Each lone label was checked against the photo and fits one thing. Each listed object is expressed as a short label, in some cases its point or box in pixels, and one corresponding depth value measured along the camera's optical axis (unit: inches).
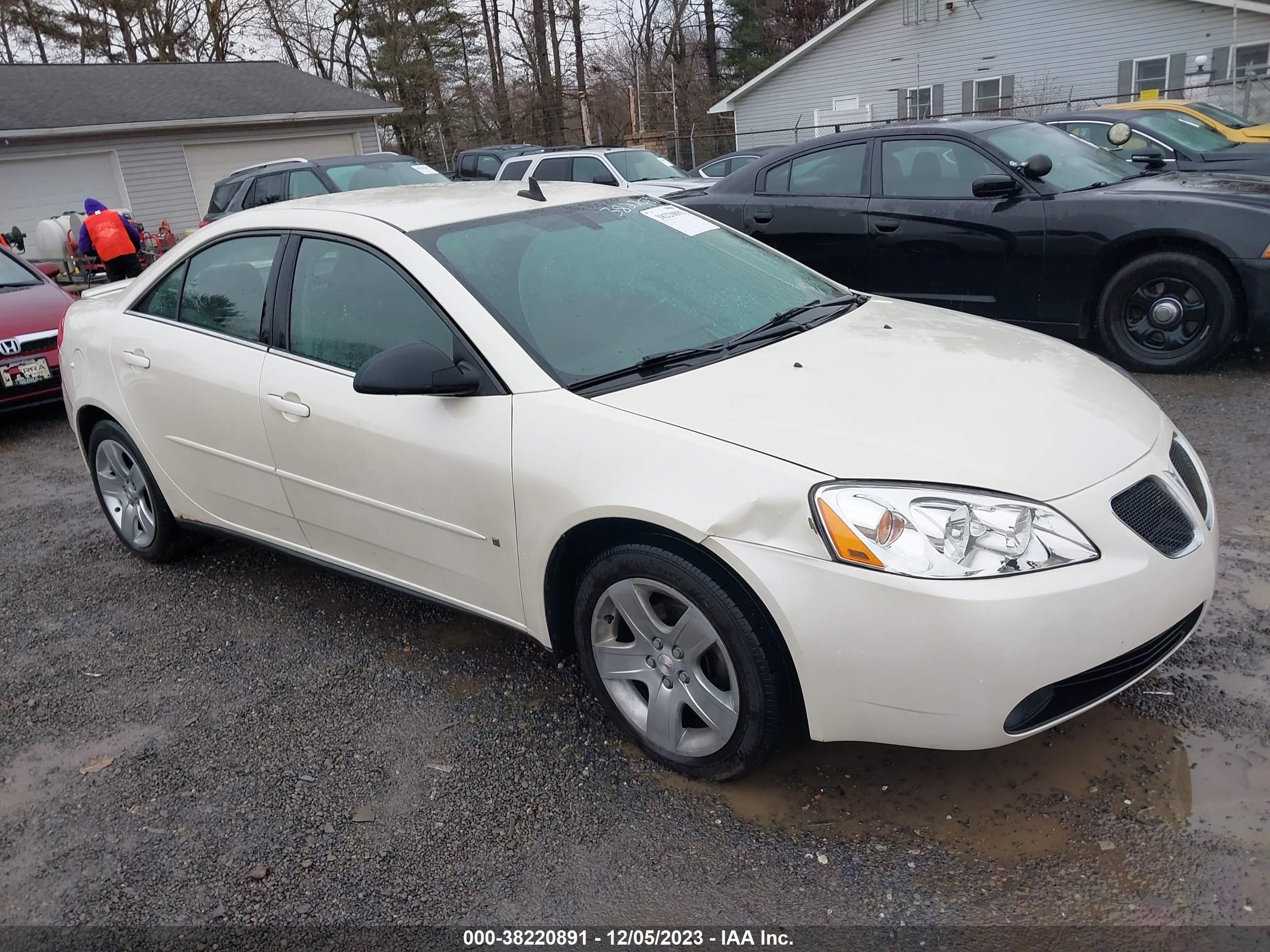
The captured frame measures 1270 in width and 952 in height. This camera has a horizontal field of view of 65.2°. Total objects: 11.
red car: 288.4
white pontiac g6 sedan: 91.6
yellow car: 489.4
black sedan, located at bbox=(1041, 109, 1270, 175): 412.2
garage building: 858.8
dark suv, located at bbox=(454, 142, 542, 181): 772.6
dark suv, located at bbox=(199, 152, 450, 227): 472.1
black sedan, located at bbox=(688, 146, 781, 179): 702.5
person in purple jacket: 500.7
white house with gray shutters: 908.6
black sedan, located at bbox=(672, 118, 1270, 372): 230.1
